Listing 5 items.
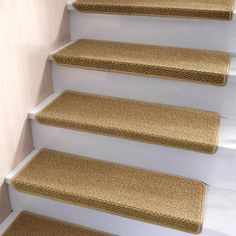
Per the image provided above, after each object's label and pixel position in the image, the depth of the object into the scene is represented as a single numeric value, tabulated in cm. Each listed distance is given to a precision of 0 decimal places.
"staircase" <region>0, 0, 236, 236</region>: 136
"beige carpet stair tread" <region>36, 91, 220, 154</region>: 139
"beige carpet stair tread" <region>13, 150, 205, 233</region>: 129
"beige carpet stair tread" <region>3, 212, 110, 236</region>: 144
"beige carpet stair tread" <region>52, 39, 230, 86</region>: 148
